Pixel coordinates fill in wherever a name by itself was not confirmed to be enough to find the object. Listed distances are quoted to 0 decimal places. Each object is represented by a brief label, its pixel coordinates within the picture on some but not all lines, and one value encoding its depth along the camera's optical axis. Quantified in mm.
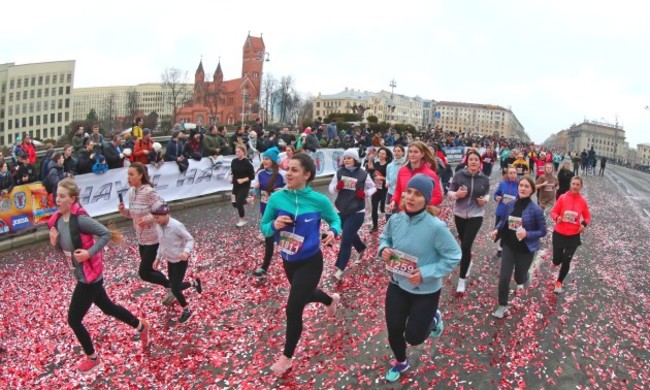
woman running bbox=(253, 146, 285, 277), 8195
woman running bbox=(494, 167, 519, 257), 7719
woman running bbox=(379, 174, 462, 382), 3918
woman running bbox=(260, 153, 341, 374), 4266
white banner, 11080
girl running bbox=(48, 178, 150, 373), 4398
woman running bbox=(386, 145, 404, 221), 8499
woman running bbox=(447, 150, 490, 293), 6531
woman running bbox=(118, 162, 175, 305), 5719
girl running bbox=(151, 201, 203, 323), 5480
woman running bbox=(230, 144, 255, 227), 9633
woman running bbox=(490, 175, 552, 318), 5754
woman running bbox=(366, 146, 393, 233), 9406
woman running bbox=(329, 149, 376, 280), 6942
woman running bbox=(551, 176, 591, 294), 6840
